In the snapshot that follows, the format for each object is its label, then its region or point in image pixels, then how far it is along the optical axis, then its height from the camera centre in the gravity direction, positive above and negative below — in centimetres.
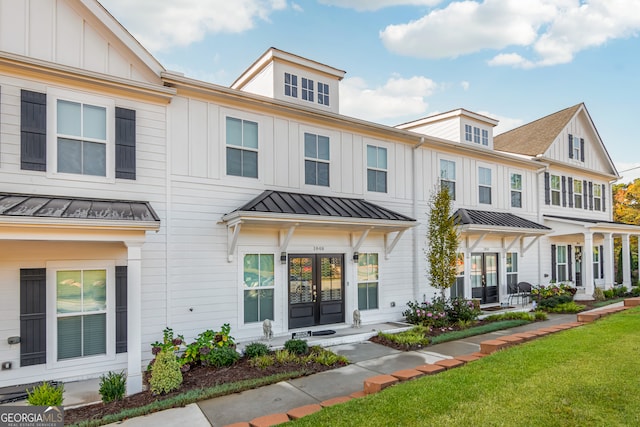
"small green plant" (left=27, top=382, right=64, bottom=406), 477 -221
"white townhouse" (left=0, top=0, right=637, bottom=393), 638 +70
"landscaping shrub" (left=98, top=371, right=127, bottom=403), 562 -248
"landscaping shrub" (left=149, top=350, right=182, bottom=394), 580 -235
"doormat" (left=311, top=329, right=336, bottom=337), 924 -265
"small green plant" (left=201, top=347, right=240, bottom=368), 705 -249
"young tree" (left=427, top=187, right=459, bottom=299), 1048 -49
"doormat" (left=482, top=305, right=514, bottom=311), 1307 -291
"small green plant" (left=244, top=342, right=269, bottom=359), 745 -250
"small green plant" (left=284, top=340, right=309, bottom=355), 763 -248
